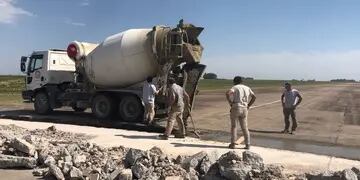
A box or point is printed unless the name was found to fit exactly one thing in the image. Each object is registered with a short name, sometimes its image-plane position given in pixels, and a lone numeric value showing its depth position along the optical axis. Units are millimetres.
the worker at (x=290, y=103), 17594
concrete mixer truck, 17750
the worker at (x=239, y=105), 12344
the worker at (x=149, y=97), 16516
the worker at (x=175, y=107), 13977
